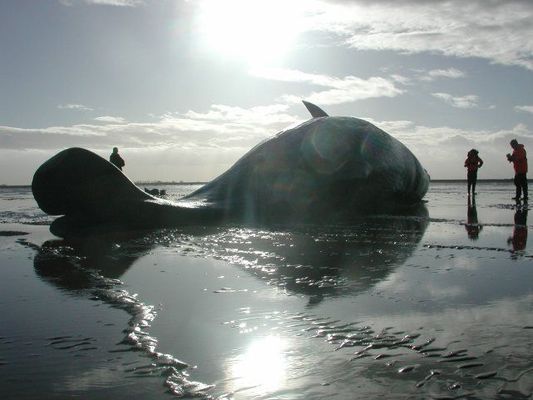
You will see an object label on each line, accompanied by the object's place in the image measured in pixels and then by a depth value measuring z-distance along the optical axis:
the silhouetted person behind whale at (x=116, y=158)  19.38
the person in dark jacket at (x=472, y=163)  20.69
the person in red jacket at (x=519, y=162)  16.50
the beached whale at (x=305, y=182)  8.69
